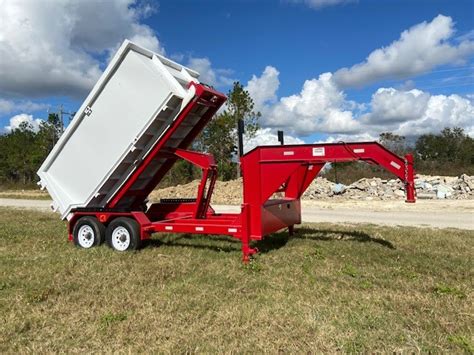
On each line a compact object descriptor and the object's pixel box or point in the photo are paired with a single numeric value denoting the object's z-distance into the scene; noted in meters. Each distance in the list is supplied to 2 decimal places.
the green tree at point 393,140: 38.64
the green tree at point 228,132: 27.17
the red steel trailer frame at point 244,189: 7.44
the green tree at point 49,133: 44.50
